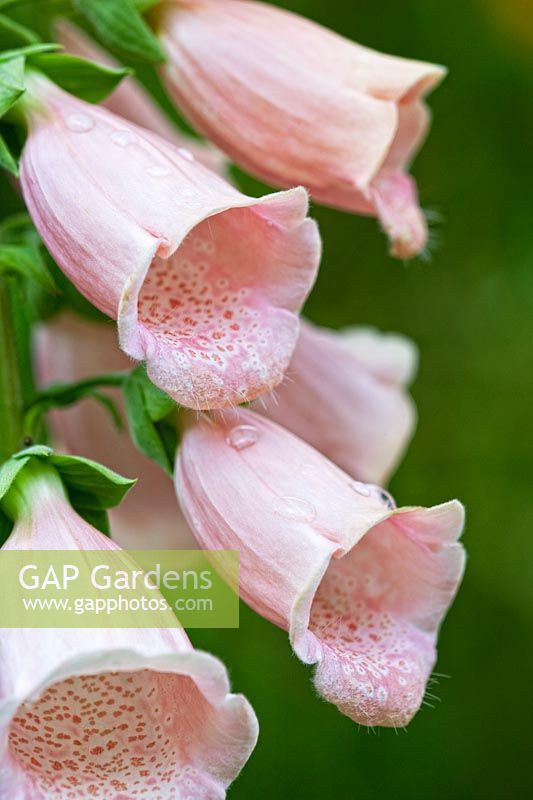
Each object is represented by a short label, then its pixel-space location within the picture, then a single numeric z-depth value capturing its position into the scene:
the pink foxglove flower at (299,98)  0.44
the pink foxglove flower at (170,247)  0.41
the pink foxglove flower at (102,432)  0.48
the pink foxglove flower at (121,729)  0.39
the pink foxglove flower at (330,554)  0.41
